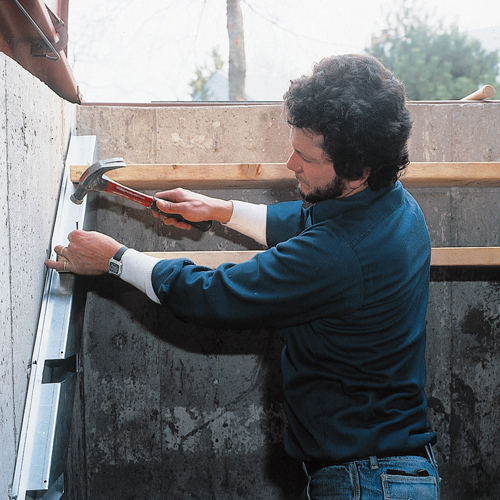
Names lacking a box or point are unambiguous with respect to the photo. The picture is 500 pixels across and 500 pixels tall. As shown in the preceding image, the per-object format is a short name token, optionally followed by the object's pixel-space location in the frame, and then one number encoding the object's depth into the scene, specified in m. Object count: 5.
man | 1.10
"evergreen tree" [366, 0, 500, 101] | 10.66
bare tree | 4.96
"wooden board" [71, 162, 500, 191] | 1.65
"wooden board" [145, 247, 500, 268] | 1.58
